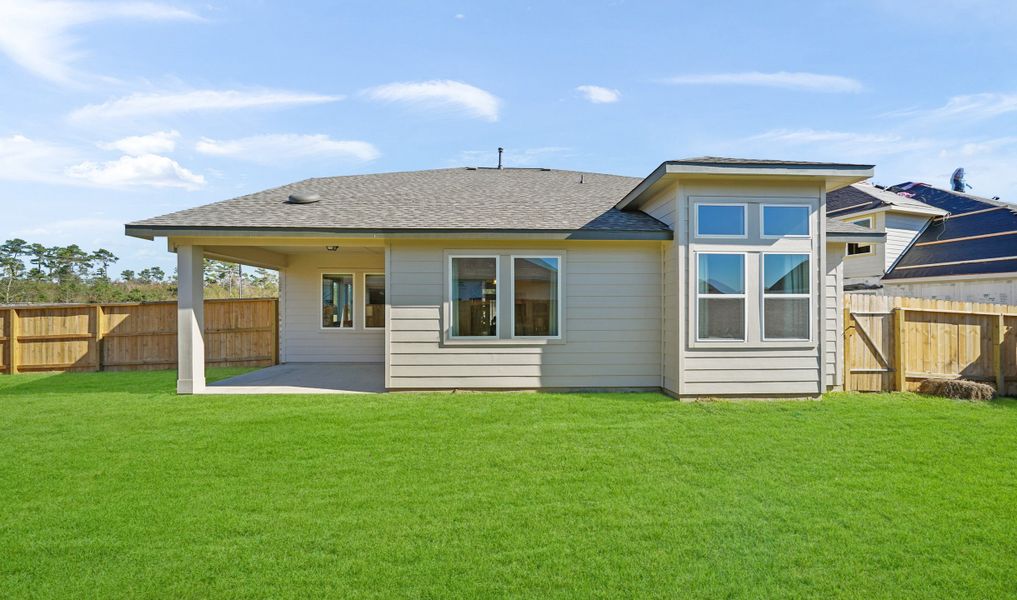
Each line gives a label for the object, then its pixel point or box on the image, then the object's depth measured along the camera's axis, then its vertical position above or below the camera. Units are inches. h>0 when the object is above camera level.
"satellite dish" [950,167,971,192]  815.7 +215.1
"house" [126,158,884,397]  268.4 +17.4
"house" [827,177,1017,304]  496.7 +71.6
